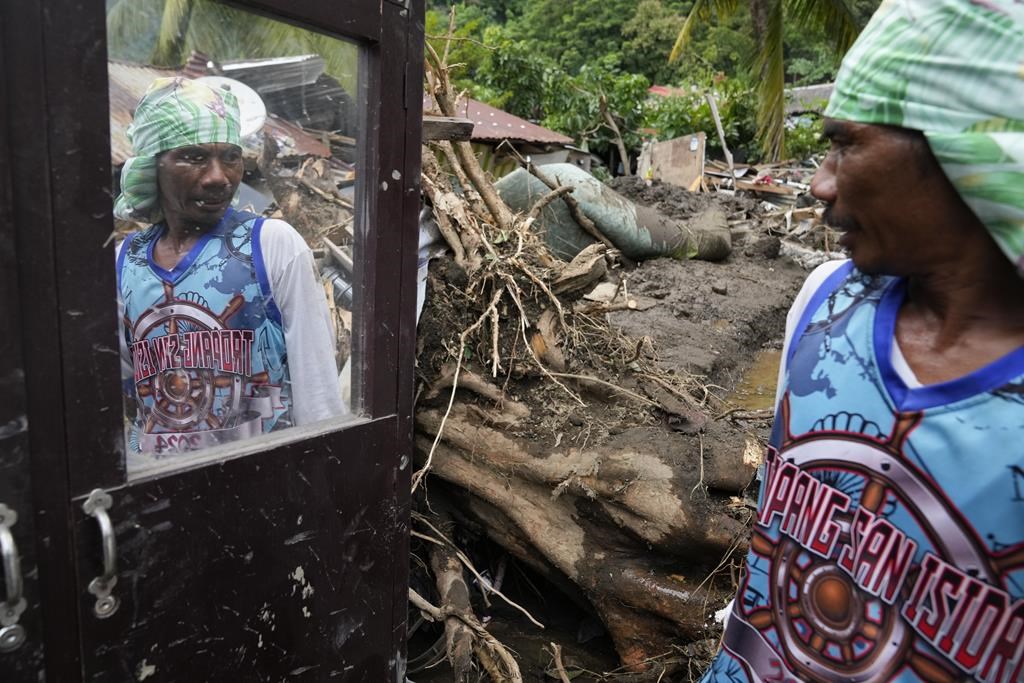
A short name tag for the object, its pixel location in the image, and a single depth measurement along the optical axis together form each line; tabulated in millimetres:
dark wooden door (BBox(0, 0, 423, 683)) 1188
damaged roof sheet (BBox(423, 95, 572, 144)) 13264
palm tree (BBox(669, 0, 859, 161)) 14352
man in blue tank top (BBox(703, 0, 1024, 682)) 917
